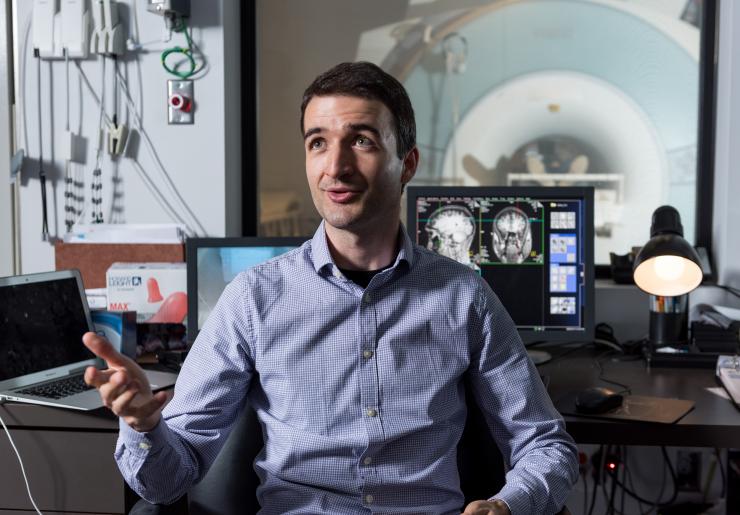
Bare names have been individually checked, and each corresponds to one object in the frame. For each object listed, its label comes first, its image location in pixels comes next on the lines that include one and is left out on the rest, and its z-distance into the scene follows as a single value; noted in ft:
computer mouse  5.74
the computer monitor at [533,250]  7.38
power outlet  8.75
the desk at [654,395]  5.54
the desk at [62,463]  5.84
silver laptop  6.24
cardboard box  8.44
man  4.76
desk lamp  6.83
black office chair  4.82
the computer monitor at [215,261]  7.41
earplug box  7.90
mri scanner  8.82
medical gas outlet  8.52
